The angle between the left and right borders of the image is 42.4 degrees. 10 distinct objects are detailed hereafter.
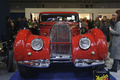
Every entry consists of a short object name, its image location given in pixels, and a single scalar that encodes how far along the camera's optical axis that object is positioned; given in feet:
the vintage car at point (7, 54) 12.81
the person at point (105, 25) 25.83
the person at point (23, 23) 26.07
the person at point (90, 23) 36.58
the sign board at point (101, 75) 8.89
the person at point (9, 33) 14.64
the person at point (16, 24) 32.30
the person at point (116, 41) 12.65
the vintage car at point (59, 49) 10.52
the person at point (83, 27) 32.94
